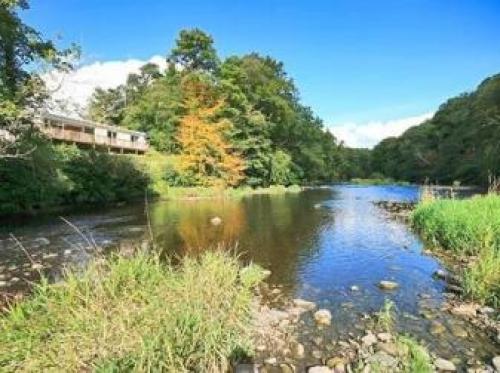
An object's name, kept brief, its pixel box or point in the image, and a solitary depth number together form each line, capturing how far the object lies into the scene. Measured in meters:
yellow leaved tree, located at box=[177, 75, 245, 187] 43.44
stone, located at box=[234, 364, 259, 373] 5.63
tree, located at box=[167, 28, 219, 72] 60.34
